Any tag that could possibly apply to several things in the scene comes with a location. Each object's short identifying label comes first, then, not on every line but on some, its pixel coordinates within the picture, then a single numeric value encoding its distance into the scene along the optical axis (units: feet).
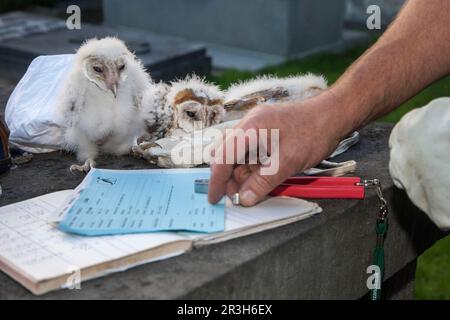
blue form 3.00
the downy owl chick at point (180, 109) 3.82
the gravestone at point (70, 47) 12.82
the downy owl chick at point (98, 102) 3.82
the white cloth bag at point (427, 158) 3.00
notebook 2.79
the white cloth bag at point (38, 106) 3.88
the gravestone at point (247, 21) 17.46
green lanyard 3.29
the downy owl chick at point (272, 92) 3.81
